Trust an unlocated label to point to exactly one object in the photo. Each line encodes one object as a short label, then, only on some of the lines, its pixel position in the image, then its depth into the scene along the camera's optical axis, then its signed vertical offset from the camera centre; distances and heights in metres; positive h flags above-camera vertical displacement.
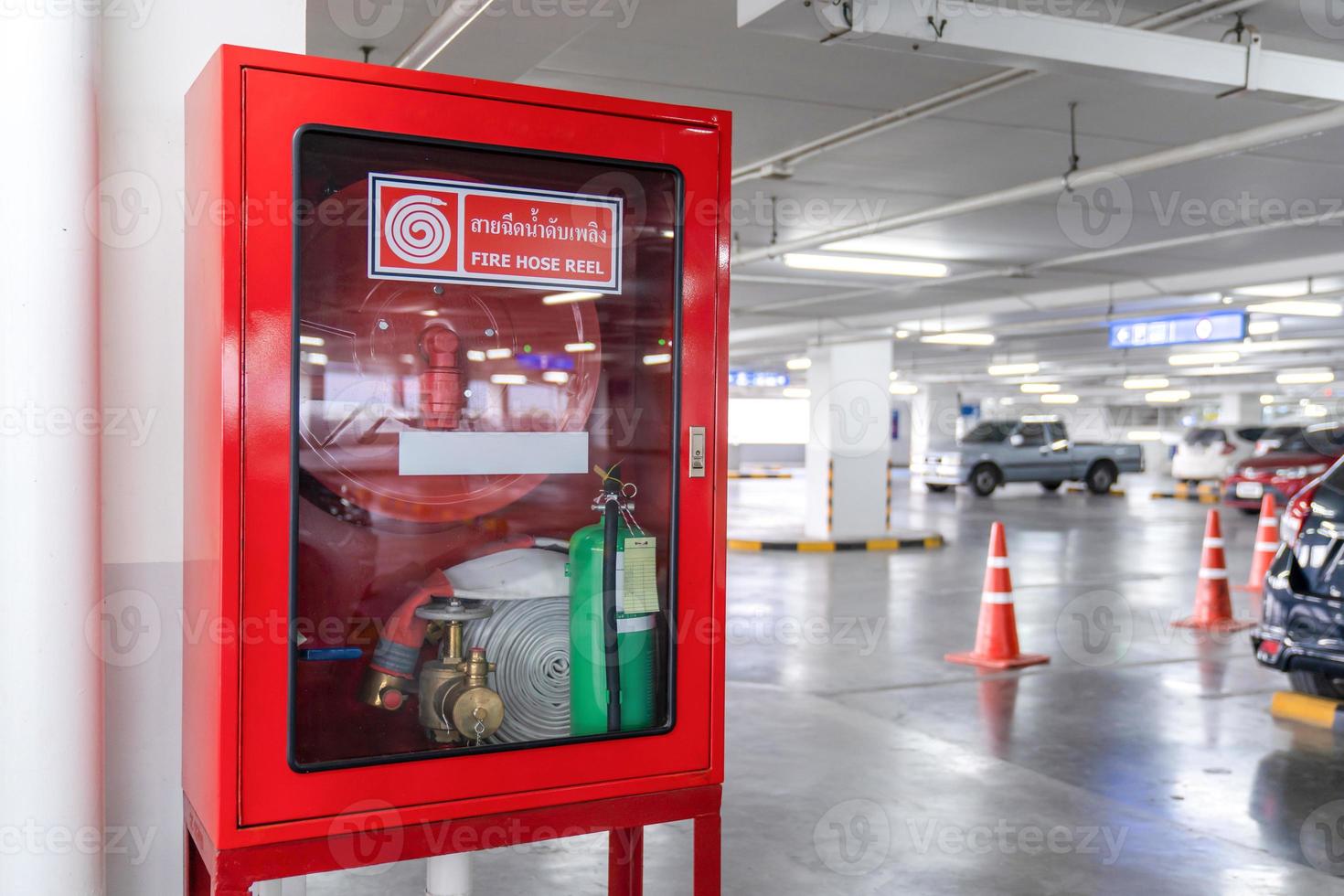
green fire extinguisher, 2.45 -0.39
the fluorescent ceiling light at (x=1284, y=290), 11.46 +1.49
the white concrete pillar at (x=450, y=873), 2.57 -0.95
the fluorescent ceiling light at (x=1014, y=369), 23.42 +1.44
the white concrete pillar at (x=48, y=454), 2.12 -0.03
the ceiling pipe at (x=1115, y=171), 5.19 +1.45
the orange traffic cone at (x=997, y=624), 6.90 -1.12
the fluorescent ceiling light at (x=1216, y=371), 25.42 +1.52
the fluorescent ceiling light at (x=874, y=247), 10.46 +1.76
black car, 4.93 -0.66
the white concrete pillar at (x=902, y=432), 41.41 +0.25
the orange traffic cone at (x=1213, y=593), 8.23 -1.08
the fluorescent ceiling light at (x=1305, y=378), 27.13 +1.50
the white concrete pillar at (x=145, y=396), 2.41 +0.08
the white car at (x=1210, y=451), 23.75 -0.20
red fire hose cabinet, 2.09 -0.05
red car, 16.44 -0.34
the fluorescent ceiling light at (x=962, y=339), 16.28 +1.42
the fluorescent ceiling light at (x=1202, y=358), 20.25 +1.48
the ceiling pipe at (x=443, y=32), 3.89 +1.43
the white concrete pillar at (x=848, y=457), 14.57 -0.22
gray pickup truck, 23.89 -0.37
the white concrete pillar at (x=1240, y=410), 33.88 +0.91
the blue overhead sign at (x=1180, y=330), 11.78 +1.15
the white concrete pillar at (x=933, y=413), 34.09 +0.76
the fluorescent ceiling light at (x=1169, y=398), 38.04 +1.47
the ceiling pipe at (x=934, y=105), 4.52 +1.64
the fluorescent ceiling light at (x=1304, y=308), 12.95 +1.48
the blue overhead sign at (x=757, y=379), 27.33 +1.42
